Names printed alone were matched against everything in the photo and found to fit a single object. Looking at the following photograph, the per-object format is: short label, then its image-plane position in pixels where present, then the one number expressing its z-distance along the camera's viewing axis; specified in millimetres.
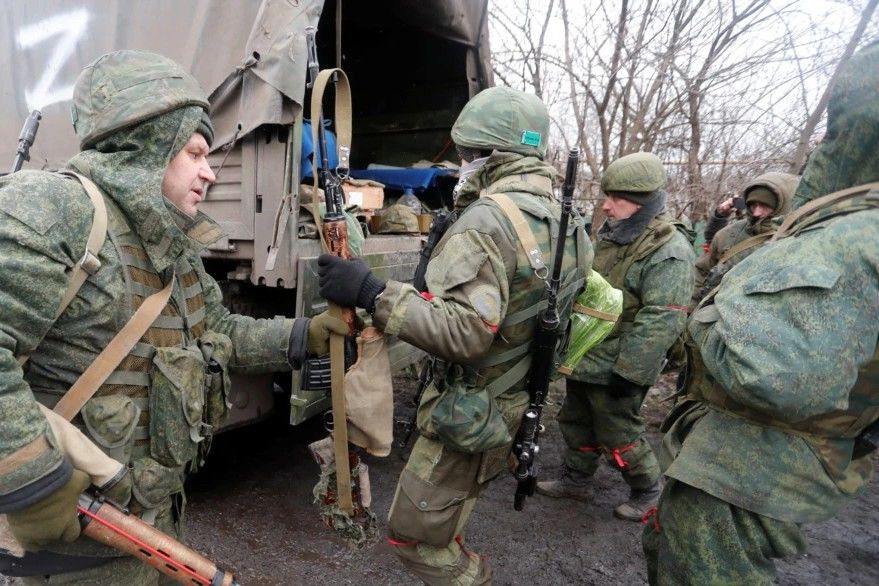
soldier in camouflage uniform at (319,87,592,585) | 1698
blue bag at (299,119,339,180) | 2840
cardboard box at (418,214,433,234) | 3996
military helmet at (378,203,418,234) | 3707
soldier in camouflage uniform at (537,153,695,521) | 2900
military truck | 2555
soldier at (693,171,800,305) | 3975
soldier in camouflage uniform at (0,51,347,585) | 1127
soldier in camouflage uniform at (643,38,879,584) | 1286
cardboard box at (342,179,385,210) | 3363
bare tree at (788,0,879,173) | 4293
